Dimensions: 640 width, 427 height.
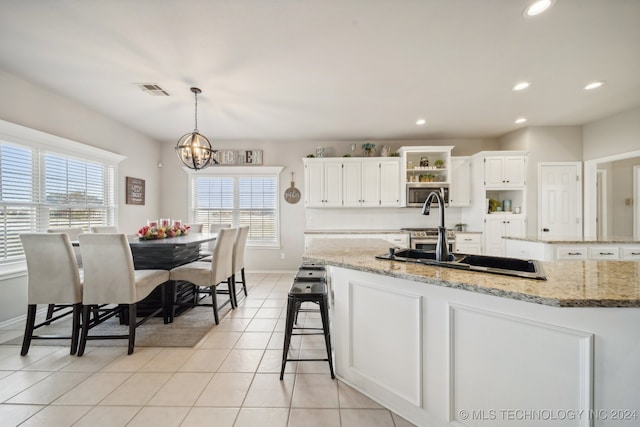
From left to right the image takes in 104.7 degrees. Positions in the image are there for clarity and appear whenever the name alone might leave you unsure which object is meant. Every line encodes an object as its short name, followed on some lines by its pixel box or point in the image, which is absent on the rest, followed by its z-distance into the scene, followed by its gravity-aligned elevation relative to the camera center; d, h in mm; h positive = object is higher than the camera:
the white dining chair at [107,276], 2115 -539
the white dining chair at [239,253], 3285 -557
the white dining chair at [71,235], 2598 -247
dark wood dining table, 2614 -501
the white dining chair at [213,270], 2705 -623
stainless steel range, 4321 -449
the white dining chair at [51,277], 2072 -536
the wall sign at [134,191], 4254 +420
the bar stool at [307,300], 1790 -658
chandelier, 2865 +738
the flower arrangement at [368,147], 4680 +1271
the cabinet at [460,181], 4598 +608
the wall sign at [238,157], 5004 +1157
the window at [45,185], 2611 +372
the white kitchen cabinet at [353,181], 4641 +616
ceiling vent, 2836 +1488
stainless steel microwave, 4520 +418
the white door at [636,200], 4445 +241
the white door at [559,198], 4203 +264
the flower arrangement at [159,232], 2859 -216
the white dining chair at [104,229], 3168 -200
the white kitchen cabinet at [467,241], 4344 -485
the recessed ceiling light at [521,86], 2803 +1482
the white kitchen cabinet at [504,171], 4273 +738
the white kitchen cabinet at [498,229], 4277 -271
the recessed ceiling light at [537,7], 1685 +1445
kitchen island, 909 -587
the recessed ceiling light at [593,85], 2824 +1491
